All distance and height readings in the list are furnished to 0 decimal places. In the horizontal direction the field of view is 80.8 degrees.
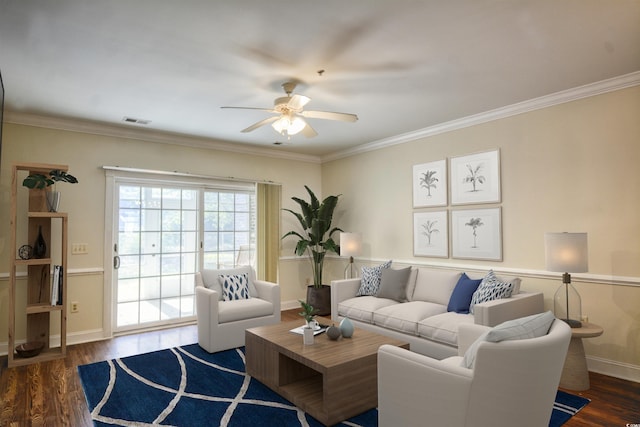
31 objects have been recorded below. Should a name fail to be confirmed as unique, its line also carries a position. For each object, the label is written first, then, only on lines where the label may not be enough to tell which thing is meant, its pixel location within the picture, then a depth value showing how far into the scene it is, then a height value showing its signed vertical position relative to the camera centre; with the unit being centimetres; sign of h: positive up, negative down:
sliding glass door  490 -23
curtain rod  475 +75
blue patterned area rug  263 -134
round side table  311 -118
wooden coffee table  259 -109
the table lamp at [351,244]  532 -24
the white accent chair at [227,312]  402 -95
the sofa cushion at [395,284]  450 -70
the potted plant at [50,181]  381 +50
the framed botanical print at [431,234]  468 -10
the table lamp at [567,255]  314 -25
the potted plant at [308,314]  315 -73
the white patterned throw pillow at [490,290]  347 -60
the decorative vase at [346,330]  320 -88
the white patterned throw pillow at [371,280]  473 -68
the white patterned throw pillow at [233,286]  451 -71
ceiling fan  320 +101
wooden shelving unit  380 -47
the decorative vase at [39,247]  401 -19
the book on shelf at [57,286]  399 -61
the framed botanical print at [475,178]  420 +56
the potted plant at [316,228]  592 -1
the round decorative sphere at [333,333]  314 -89
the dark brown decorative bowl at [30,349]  381 -122
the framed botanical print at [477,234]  416 -9
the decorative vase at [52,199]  403 +33
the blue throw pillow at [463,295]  378 -70
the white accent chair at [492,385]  177 -79
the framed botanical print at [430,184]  471 +55
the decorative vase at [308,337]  302 -88
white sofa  332 -88
